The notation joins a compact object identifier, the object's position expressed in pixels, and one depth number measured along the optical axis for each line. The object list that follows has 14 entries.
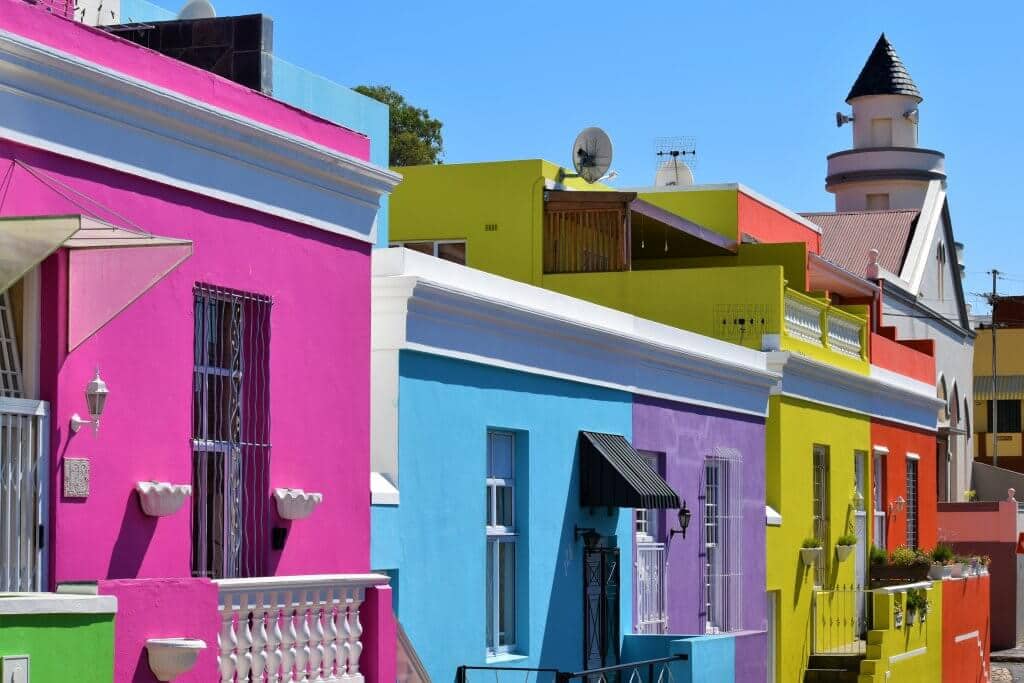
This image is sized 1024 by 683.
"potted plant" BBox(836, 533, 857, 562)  24.14
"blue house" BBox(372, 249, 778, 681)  13.14
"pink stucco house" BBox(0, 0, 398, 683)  9.05
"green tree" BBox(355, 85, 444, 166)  53.19
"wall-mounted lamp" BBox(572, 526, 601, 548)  16.16
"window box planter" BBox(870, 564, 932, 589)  26.08
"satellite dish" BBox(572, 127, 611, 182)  23.81
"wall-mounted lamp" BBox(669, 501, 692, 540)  18.27
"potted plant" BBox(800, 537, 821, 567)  22.64
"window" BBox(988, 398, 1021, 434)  59.38
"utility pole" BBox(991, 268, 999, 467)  55.78
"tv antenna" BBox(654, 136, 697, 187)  30.31
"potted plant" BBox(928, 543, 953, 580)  26.88
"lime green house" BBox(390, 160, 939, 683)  22.00
